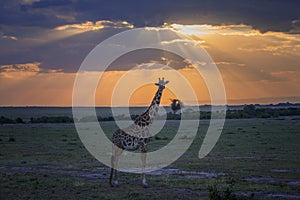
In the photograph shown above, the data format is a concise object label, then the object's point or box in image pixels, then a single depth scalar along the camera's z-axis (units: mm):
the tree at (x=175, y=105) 107925
